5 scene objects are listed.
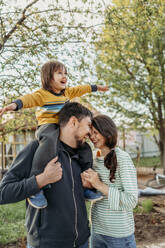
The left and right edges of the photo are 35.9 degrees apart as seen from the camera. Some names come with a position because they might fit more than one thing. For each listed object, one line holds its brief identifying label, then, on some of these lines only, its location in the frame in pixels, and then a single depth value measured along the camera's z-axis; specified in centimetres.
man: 170
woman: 191
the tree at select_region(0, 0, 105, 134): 416
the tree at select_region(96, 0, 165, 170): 896
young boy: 204
